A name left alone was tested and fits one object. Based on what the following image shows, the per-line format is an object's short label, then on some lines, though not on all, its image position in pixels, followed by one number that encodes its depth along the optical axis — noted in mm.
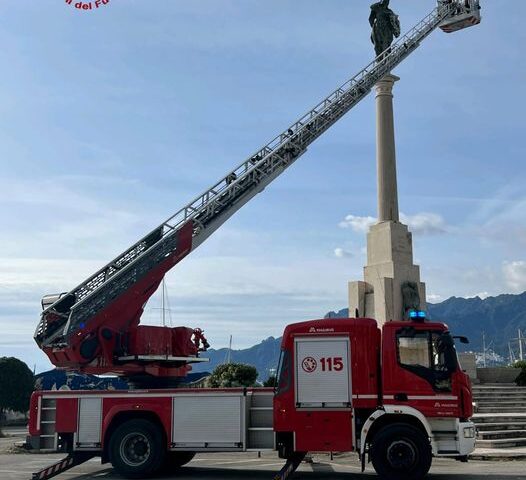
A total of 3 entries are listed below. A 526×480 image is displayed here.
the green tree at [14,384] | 39281
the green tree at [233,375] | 28375
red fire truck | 11820
